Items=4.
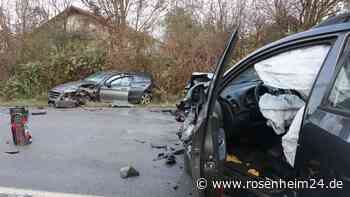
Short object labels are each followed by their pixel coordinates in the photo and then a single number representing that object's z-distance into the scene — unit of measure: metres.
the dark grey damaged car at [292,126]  1.57
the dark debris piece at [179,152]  4.77
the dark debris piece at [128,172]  3.88
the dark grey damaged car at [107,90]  10.92
